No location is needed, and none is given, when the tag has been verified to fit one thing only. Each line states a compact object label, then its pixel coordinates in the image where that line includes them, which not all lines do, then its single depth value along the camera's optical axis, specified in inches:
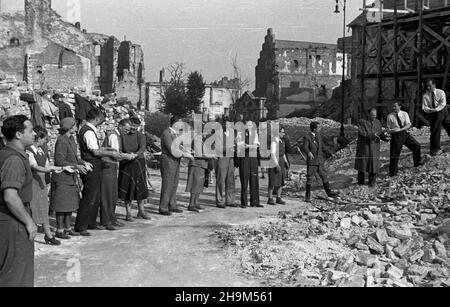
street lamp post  961.3
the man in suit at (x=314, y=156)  408.8
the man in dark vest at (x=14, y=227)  162.6
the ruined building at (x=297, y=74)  2071.9
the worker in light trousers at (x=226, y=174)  395.9
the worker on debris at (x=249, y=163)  394.9
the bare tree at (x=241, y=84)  2246.8
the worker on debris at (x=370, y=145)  414.9
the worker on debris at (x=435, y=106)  415.8
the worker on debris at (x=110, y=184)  307.9
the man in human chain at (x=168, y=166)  357.1
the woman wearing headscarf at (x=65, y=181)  279.0
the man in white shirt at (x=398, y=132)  413.4
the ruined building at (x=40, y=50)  1204.5
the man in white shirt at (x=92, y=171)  294.4
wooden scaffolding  747.4
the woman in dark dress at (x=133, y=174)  335.9
